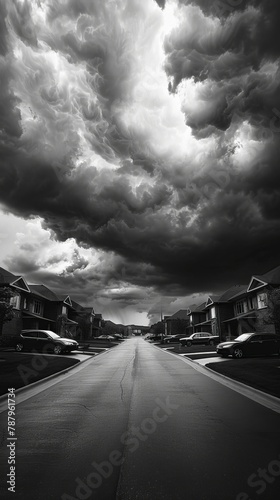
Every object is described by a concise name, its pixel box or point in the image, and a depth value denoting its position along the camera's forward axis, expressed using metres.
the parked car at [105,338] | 70.47
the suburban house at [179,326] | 77.06
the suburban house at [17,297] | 35.39
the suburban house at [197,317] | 66.12
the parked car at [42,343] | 24.64
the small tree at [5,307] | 19.17
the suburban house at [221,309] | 48.50
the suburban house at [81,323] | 50.00
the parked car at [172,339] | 56.19
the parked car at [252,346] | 20.70
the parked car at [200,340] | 39.47
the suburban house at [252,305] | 34.59
